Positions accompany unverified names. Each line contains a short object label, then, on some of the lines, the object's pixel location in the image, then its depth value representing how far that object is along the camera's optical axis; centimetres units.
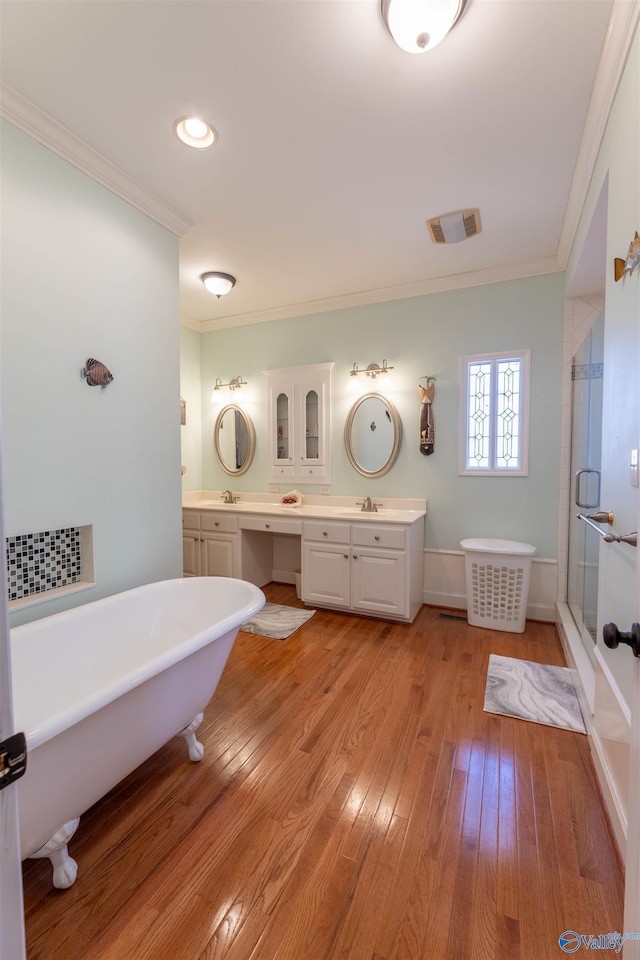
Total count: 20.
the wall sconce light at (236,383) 427
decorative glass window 321
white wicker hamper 296
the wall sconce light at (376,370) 361
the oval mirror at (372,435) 360
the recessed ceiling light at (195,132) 183
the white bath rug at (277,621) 302
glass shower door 229
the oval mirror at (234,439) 427
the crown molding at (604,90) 133
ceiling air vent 252
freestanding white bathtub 113
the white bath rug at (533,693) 203
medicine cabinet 388
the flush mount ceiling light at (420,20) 131
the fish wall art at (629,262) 119
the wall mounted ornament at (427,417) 343
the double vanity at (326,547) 311
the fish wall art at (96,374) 201
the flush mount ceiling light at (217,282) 322
